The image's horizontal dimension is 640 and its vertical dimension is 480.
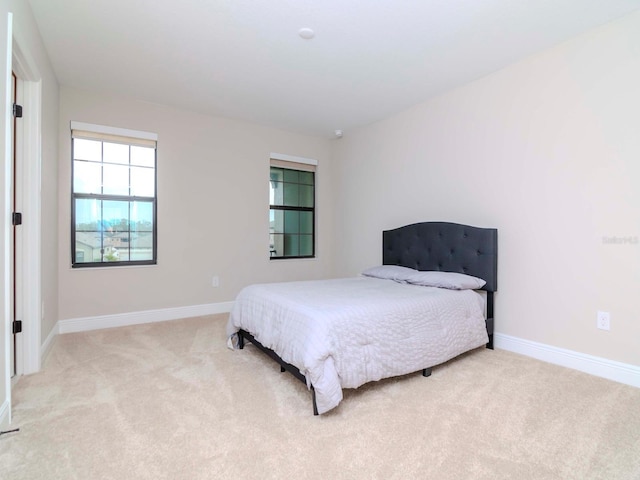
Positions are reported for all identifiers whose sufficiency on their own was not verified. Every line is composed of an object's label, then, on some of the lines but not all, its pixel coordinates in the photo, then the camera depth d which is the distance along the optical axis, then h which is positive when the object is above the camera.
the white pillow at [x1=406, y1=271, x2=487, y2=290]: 2.73 -0.35
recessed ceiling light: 2.35 +1.46
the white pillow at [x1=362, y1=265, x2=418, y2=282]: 3.17 -0.34
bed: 1.88 -0.52
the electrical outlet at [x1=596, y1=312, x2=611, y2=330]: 2.31 -0.56
